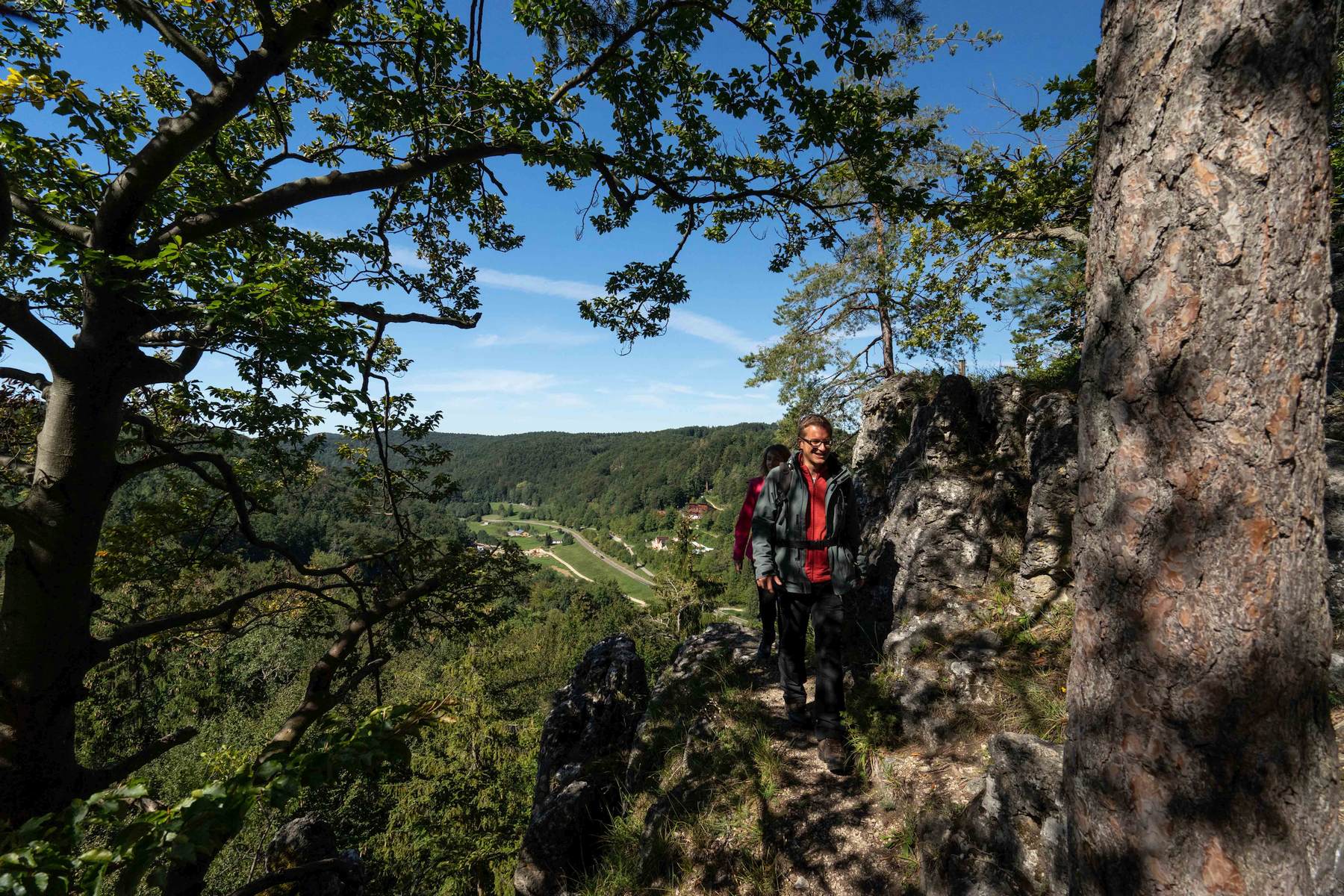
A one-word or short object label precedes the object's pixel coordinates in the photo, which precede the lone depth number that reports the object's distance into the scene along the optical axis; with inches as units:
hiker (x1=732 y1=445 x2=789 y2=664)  203.3
